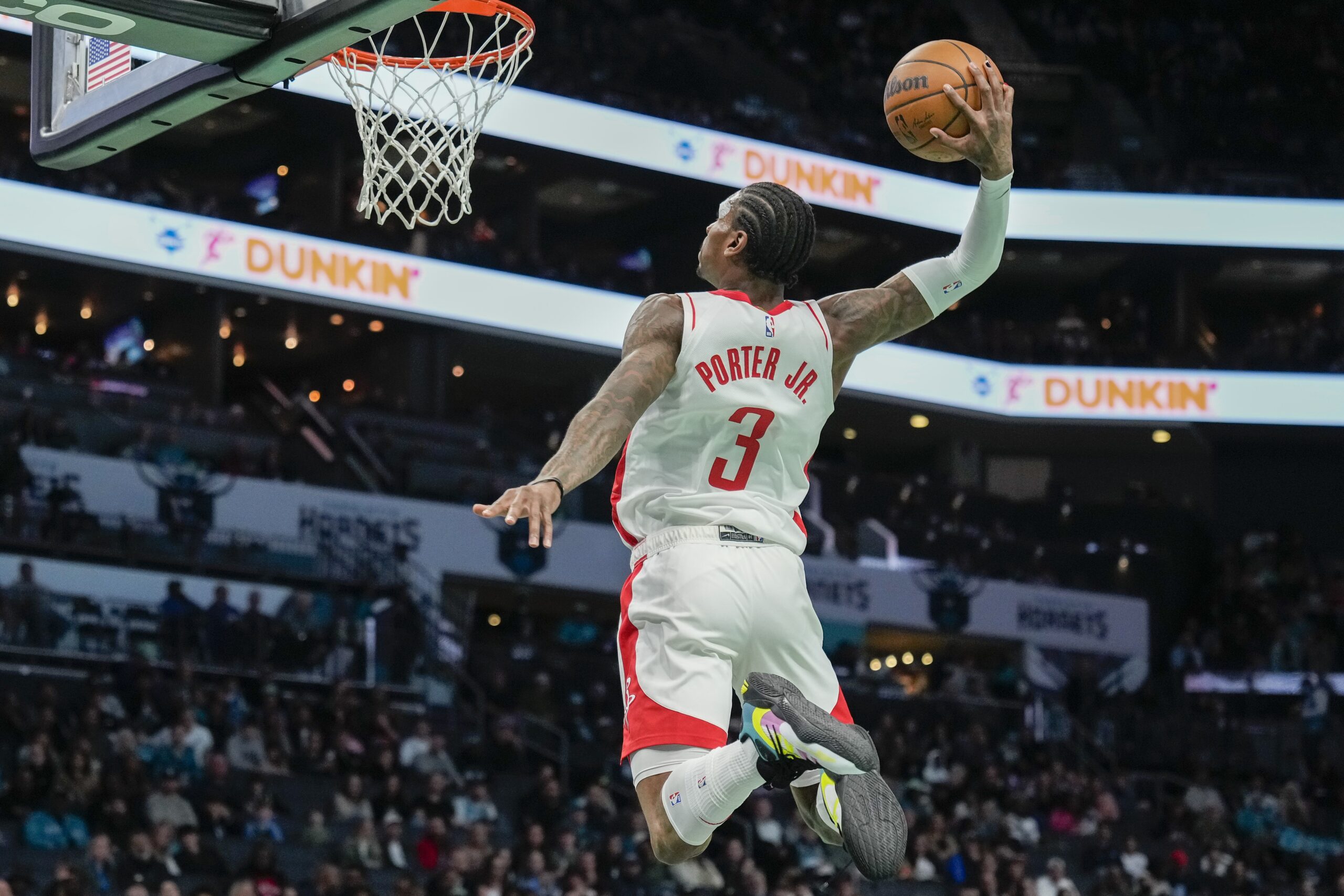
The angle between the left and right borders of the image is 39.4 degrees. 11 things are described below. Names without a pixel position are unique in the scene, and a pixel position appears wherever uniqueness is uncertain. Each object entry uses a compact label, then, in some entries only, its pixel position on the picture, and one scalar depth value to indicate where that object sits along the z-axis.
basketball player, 5.24
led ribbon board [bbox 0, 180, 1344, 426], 24.86
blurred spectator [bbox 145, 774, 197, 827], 14.95
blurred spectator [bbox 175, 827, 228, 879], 14.20
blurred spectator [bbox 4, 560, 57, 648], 18.33
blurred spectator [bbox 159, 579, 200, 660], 18.95
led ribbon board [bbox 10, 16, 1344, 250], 29.23
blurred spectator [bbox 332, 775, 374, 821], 16.33
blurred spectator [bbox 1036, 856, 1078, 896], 17.80
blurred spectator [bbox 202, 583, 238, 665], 19.14
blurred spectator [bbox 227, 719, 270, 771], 16.78
